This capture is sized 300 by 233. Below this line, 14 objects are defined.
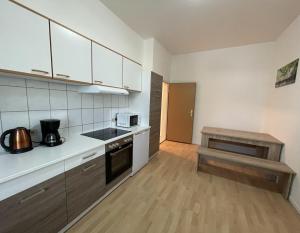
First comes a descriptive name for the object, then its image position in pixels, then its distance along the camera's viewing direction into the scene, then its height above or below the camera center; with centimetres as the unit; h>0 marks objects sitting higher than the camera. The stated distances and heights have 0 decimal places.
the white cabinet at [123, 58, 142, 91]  239 +54
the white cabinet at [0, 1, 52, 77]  102 +49
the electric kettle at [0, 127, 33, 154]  122 -39
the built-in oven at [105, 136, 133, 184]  182 -82
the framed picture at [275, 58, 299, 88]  210 +61
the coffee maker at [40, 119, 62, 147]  147 -35
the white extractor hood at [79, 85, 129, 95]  180 +18
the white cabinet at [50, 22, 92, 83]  134 +51
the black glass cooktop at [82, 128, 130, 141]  191 -49
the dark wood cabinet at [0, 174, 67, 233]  95 -88
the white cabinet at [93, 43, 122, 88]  182 +53
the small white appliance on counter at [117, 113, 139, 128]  258 -32
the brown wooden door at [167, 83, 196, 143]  405 -20
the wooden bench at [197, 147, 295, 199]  206 -128
